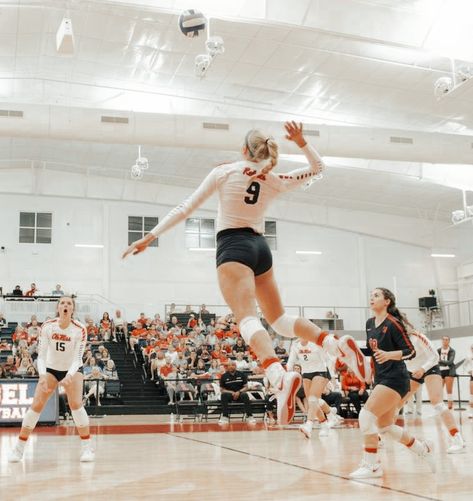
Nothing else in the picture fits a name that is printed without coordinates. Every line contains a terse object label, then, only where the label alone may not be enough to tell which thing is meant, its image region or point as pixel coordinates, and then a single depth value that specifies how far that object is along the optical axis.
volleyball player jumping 4.32
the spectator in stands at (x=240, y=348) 22.61
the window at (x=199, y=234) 32.53
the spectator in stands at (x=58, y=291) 27.16
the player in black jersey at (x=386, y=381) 5.75
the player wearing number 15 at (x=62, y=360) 7.44
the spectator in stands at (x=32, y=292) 26.08
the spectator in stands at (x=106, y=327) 24.82
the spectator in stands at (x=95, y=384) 17.44
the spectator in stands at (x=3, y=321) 24.26
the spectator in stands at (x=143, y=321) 26.08
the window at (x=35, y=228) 30.42
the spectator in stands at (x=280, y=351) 21.47
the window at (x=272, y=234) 33.40
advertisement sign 13.03
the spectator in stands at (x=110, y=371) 19.56
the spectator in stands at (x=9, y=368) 15.45
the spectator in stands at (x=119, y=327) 25.69
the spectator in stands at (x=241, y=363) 20.16
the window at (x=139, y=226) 31.61
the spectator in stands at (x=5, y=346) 21.62
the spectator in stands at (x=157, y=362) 20.10
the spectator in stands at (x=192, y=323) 26.30
